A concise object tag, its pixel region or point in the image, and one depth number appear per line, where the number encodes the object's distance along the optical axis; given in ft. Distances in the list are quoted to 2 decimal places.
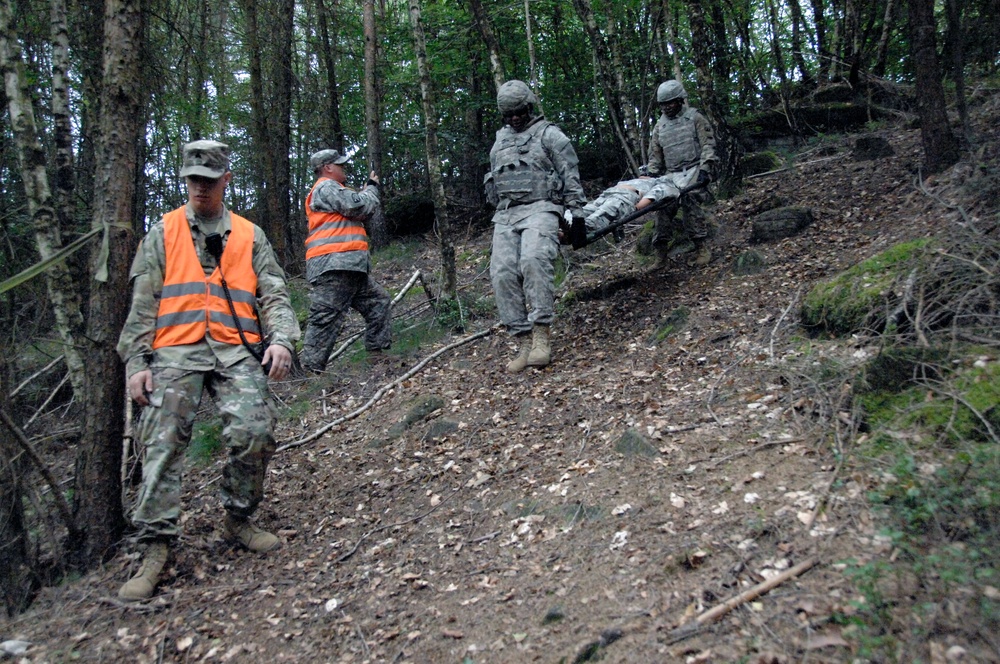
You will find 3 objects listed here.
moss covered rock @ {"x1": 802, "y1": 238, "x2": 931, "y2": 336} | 15.89
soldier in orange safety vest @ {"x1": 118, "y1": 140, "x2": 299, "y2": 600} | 13.06
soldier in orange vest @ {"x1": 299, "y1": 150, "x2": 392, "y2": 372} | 23.47
